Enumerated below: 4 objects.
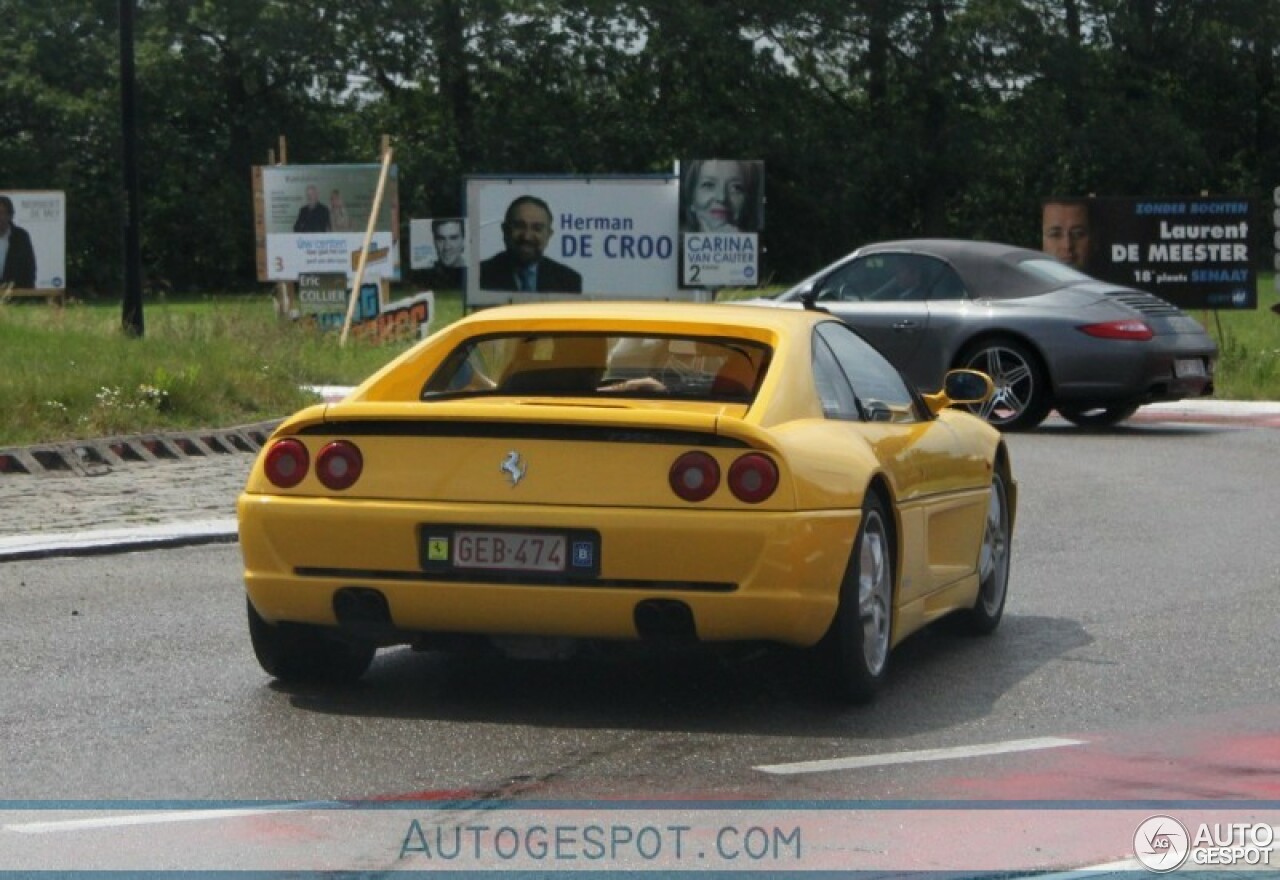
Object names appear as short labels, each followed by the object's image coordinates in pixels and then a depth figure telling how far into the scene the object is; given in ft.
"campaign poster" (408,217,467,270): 132.77
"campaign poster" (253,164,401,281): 100.58
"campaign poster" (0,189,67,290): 110.11
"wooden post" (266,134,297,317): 96.76
